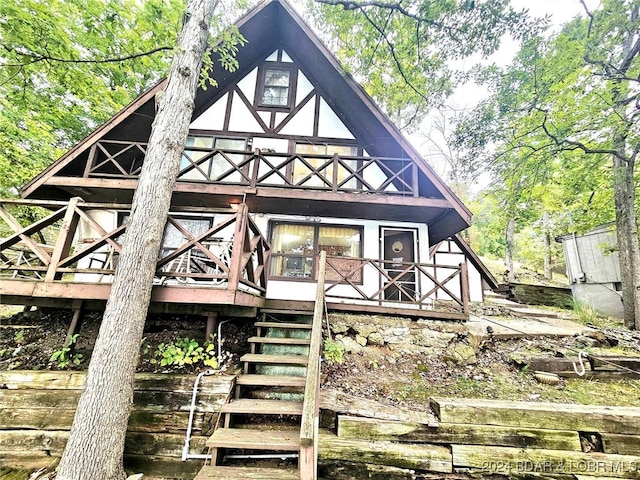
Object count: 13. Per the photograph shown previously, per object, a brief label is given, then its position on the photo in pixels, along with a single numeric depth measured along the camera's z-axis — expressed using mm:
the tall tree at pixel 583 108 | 6559
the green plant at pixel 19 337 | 4309
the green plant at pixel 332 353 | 4496
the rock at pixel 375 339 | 5008
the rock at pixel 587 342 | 5457
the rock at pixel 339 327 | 5039
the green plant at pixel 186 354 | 3754
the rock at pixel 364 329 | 5031
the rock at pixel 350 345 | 4849
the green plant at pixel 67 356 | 3879
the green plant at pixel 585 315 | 7516
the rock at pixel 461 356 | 4824
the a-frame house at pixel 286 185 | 5641
